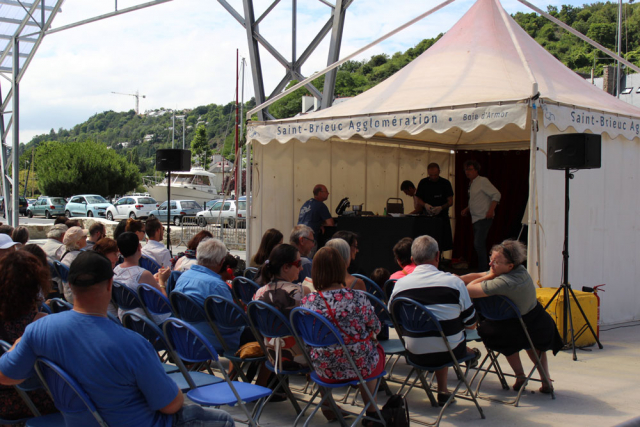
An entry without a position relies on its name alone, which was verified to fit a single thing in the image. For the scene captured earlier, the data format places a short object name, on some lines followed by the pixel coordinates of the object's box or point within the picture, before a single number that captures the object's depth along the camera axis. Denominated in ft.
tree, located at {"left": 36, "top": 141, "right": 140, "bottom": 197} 150.20
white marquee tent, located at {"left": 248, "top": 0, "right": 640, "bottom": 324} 20.57
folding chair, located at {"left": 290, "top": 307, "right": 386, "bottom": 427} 10.44
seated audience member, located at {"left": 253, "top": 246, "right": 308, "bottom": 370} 12.06
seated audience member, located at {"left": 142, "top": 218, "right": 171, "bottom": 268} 19.80
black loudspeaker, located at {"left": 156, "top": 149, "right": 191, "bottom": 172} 30.81
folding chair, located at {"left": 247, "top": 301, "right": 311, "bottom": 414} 11.52
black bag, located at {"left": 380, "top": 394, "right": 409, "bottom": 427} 10.92
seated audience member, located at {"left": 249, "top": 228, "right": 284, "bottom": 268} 15.56
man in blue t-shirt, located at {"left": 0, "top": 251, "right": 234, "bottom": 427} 7.22
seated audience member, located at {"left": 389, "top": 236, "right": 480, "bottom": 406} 12.10
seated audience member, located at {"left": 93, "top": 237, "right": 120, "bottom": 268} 16.30
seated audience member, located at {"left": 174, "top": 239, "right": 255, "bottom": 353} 13.03
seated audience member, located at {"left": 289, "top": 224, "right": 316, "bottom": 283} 16.99
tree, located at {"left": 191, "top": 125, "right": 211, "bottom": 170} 254.06
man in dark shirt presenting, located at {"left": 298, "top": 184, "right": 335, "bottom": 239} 28.58
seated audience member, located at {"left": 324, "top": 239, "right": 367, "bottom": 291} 13.47
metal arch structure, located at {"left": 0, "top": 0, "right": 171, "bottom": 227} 43.98
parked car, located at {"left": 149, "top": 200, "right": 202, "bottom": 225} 97.07
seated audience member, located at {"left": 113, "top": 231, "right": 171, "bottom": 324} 14.61
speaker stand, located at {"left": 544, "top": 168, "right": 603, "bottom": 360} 18.06
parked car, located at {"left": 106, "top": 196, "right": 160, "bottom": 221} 106.32
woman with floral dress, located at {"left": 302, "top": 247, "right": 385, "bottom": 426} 10.80
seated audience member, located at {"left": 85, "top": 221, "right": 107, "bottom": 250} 20.93
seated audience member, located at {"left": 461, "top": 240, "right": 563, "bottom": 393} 13.52
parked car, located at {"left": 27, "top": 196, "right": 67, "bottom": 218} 130.82
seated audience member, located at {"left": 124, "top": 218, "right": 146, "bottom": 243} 20.62
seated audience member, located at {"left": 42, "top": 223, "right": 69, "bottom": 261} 20.76
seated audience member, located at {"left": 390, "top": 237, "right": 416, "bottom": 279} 15.01
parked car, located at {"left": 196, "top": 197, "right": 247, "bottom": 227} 87.61
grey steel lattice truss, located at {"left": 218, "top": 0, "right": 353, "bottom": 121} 33.06
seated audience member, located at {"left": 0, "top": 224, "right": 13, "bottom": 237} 20.53
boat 129.80
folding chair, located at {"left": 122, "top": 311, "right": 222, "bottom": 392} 9.25
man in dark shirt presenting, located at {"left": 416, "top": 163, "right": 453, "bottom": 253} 30.45
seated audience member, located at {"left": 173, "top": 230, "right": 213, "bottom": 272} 17.35
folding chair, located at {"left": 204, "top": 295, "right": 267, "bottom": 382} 12.23
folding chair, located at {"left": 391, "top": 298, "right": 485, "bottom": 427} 11.82
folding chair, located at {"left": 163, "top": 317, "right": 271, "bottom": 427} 8.96
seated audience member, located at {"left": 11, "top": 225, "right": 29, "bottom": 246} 19.62
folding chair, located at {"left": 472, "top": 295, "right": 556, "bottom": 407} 13.23
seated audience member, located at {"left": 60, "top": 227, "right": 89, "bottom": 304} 18.68
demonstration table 27.66
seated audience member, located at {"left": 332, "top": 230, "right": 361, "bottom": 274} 16.19
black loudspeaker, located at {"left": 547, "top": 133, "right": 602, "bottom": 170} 17.94
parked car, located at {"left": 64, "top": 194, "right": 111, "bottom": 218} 113.09
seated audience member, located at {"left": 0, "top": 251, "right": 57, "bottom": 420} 9.08
